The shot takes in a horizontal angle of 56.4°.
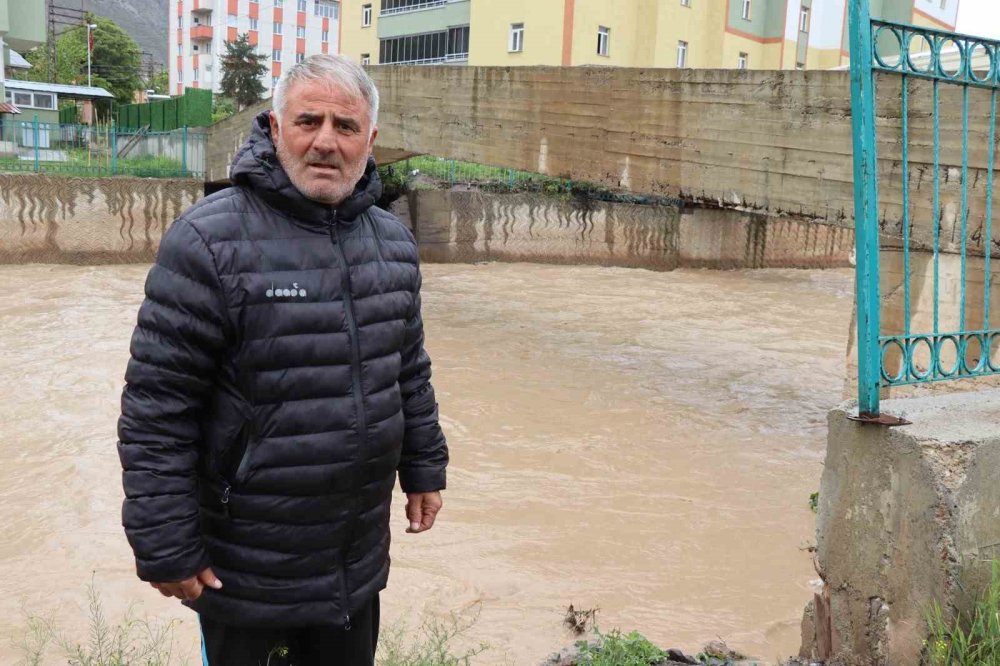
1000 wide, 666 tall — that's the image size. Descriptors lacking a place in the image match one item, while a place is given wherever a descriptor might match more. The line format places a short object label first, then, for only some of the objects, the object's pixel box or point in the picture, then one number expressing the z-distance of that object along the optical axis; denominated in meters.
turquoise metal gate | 2.85
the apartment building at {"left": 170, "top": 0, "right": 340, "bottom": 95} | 57.25
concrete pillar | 2.70
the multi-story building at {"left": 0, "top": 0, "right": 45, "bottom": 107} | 23.36
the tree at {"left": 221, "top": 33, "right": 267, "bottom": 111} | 36.16
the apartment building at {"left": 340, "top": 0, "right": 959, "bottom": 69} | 30.12
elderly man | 1.95
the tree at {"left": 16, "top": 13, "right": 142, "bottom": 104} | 50.50
